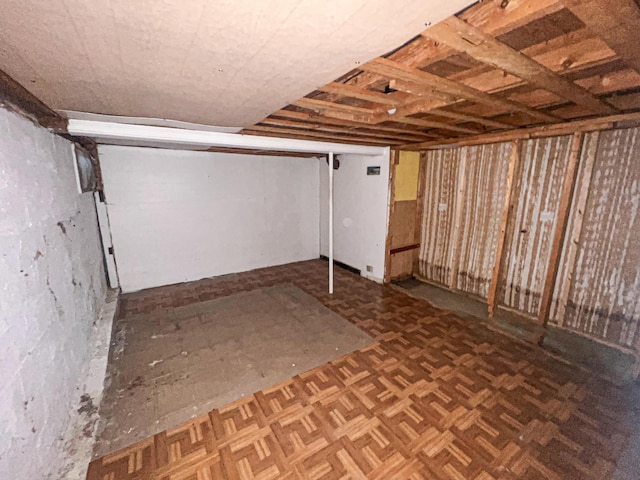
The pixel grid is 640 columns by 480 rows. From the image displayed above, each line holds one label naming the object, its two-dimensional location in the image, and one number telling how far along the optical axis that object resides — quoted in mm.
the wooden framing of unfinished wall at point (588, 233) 2498
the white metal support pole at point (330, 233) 3580
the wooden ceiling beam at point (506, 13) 879
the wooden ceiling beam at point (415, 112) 1899
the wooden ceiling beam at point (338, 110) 1766
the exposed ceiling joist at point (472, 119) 2070
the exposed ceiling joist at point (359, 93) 1528
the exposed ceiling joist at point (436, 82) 1252
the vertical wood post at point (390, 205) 3980
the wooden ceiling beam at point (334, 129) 2277
